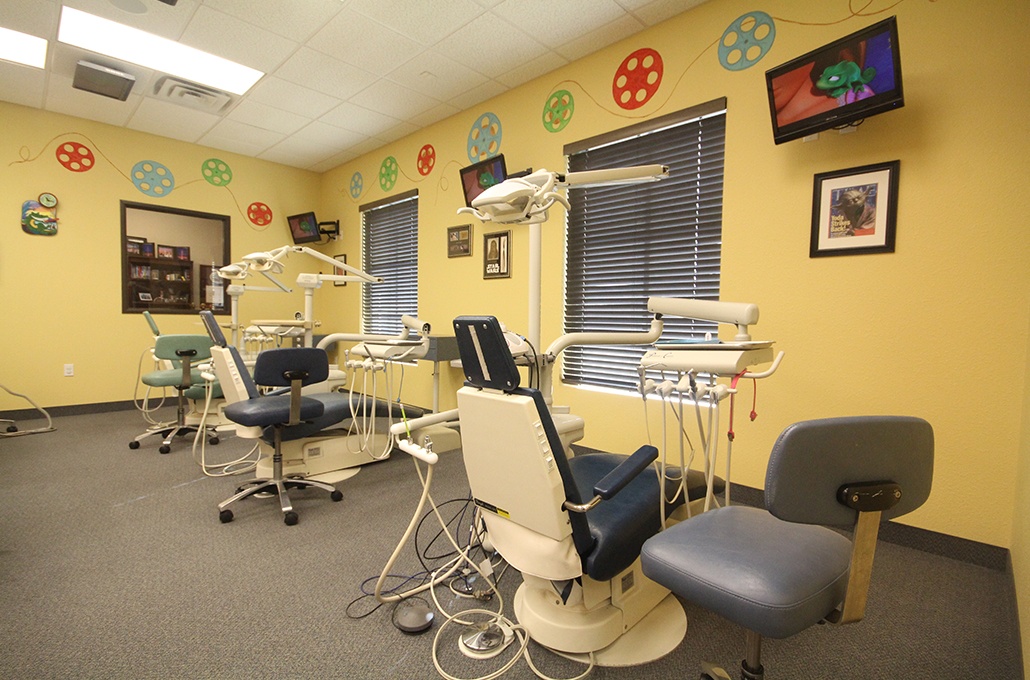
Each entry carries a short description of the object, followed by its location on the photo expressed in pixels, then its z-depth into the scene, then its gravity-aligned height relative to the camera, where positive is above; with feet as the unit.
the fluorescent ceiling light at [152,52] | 9.89 +6.12
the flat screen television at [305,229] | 18.33 +3.47
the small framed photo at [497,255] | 12.28 +1.70
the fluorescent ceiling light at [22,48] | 10.34 +6.14
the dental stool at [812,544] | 2.73 -1.37
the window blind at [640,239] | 8.98 +1.75
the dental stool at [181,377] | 11.87 -1.78
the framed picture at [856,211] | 6.81 +1.75
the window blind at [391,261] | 15.90 +2.03
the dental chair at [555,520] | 4.01 -1.92
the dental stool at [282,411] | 7.61 -1.68
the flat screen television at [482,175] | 11.96 +3.81
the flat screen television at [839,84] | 6.06 +3.41
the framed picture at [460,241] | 13.43 +2.26
